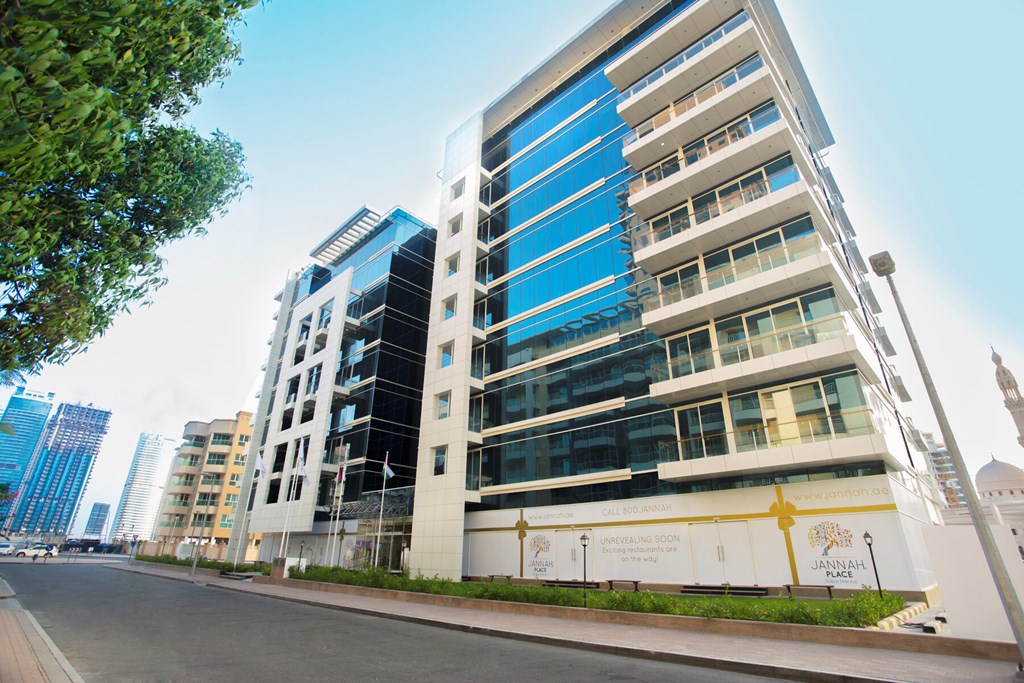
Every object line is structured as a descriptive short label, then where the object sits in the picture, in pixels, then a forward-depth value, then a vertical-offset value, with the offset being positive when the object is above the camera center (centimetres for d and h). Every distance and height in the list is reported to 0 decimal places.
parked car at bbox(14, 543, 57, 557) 6223 -63
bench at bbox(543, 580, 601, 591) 2308 -145
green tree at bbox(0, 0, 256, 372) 540 +559
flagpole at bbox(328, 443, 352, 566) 3613 +138
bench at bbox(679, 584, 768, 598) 1839 -135
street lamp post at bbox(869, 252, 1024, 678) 810 +65
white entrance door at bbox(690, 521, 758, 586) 1952 -4
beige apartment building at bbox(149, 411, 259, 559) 7731 +995
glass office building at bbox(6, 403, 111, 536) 18850 +727
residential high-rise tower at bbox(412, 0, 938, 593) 1919 +1043
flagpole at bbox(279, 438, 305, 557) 3473 +368
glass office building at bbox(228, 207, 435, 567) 3600 +1169
